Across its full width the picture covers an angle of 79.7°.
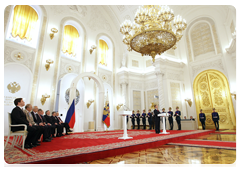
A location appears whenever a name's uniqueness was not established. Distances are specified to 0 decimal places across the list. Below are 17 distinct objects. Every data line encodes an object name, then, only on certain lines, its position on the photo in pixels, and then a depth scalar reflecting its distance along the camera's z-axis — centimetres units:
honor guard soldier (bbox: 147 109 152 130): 911
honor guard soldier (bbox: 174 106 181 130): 810
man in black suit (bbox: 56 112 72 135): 599
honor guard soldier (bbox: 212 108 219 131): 768
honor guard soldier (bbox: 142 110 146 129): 947
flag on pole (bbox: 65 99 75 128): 658
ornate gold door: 840
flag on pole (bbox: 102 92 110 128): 822
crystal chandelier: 484
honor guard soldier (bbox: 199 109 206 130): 820
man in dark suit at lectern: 596
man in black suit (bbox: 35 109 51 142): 396
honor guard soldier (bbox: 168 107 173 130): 818
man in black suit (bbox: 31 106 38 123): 388
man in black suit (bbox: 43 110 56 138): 491
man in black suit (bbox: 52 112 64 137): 522
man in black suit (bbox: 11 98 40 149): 297
